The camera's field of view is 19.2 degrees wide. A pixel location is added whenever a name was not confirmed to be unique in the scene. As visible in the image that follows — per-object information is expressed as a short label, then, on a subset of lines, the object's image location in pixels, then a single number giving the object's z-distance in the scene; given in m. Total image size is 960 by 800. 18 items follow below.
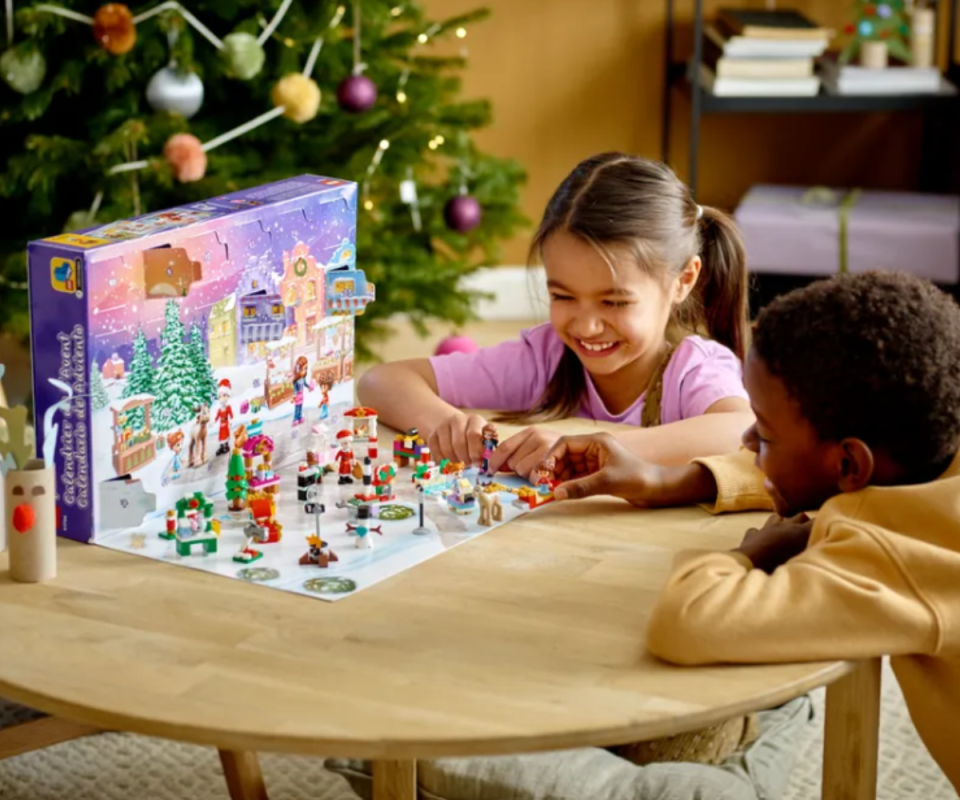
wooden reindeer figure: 2.36
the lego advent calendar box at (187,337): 2.42
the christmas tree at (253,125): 4.05
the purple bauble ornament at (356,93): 4.33
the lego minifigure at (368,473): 2.61
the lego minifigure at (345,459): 2.63
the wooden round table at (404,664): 2.15
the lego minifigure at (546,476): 2.60
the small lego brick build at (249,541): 2.42
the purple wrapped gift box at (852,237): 5.12
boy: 2.24
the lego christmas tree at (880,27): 5.11
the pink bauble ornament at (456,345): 4.35
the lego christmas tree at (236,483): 2.54
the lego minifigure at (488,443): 2.67
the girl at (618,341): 2.80
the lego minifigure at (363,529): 2.45
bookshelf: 5.11
